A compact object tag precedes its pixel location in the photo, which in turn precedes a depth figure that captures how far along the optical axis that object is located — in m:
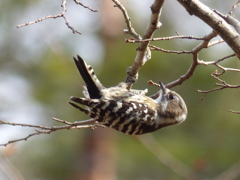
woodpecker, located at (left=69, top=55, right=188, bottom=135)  9.91
